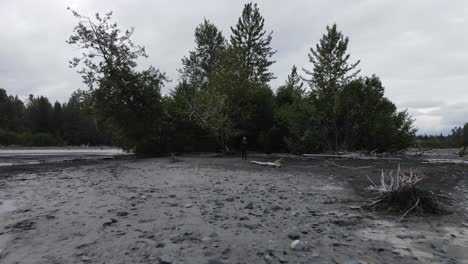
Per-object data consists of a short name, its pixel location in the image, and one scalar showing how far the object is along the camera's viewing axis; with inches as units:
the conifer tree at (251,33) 1925.4
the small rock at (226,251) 197.5
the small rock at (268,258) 186.9
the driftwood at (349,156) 991.9
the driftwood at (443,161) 876.6
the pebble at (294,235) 226.4
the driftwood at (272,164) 762.8
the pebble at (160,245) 207.5
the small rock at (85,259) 187.1
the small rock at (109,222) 262.5
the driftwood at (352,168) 718.8
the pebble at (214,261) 182.4
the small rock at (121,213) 295.3
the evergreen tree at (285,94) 1562.0
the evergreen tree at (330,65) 1349.7
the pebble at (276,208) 310.5
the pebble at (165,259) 181.9
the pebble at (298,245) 205.3
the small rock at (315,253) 194.1
